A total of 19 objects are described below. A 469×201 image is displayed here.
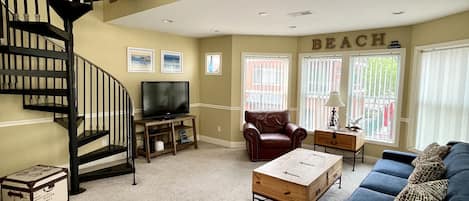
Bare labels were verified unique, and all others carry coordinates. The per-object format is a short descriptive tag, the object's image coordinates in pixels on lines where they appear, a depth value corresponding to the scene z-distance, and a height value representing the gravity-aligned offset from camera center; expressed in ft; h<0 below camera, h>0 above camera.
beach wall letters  15.20 +2.79
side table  14.21 -2.90
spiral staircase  10.03 -0.19
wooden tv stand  15.17 -2.94
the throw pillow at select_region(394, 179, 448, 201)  5.76 -2.31
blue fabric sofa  6.08 -3.03
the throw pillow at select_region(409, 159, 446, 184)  7.34 -2.34
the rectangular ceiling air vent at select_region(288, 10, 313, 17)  11.49 +3.23
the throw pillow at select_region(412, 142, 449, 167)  9.14 -2.21
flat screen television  15.99 -0.96
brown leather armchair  15.16 -3.20
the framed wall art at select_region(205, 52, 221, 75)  19.01 +1.58
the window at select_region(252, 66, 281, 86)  18.70 +0.70
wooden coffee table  8.75 -3.16
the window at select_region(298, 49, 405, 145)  15.01 -0.03
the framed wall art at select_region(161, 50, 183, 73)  17.81 +1.53
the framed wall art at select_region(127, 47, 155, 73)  16.06 +1.46
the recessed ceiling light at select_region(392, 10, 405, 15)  11.41 +3.27
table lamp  15.42 -0.97
